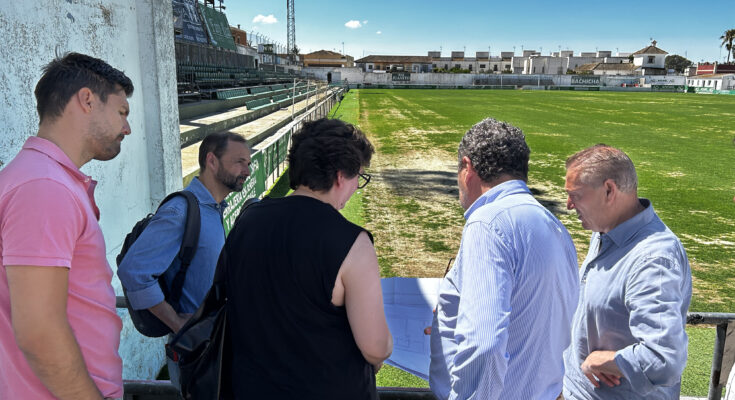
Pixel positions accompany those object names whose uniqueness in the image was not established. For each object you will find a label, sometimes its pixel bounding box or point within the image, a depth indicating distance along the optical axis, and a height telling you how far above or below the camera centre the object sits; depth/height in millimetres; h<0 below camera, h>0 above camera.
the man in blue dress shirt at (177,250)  2176 -682
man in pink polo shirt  1238 -379
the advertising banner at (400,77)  74688 +3583
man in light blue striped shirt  1539 -612
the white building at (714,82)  69625 +3016
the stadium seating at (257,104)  18188 -133
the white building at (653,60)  103188 +8733
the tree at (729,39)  102750 +13212
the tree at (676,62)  113112 +9205
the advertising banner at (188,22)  19656 +3361
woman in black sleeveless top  1453 -561
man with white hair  1761 -721
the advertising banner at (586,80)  73625 +3209
